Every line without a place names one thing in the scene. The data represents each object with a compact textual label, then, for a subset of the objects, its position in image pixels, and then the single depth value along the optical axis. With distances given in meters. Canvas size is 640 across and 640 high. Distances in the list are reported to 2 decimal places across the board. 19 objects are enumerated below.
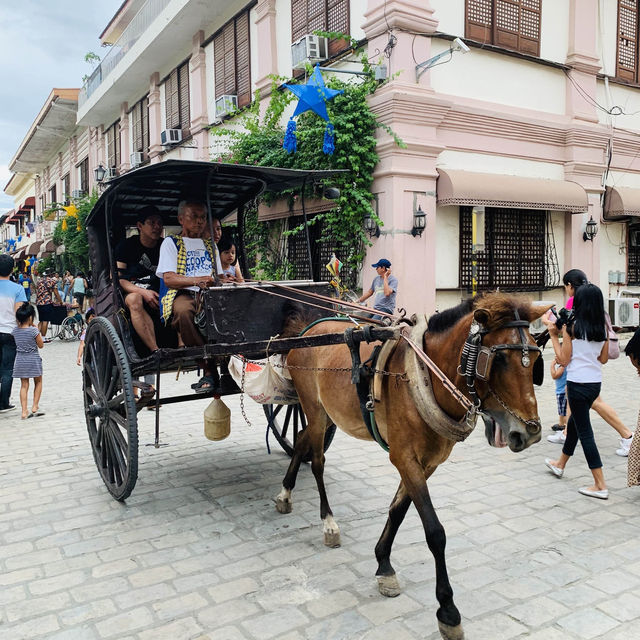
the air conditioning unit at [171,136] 18.46
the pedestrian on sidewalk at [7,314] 7.81
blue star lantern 10.47
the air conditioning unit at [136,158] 21.41
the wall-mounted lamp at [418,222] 10.67
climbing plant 10.73
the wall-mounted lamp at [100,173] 21.92
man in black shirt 4.97
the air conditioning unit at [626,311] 13.65
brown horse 2.82
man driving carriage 4.69
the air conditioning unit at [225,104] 15.27
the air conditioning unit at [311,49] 11.69
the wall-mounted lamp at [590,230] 13.02
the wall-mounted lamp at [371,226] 10.88
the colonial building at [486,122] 10.73
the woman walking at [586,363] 4.88
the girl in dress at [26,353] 7.88
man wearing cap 10.15
